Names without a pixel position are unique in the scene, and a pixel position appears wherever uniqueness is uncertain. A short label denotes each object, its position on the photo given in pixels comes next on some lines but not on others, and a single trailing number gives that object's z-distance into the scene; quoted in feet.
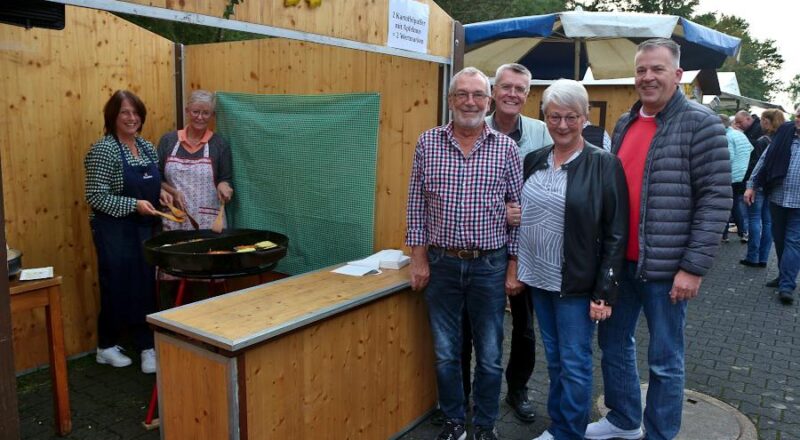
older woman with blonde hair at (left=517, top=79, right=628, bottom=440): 8.41
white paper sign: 10.16
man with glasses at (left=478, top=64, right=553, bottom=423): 9.95
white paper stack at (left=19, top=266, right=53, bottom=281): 9.86
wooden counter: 7.57
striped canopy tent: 16.40
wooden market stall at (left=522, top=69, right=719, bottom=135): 29.66
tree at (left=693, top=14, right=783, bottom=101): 138.01
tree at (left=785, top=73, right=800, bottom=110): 219.37
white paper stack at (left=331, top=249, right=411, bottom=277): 10.79
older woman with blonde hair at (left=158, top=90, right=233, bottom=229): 13.55
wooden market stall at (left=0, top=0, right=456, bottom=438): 10.01
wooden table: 9.54
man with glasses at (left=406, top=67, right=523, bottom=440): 9.00
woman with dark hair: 12.26
